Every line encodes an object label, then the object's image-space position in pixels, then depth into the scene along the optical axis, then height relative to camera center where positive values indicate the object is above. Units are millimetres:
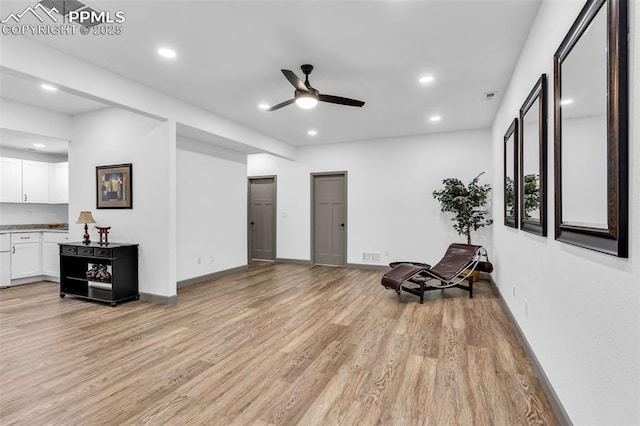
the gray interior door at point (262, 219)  7723 -144
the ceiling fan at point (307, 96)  3109 +1266
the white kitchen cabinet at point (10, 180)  5500 +624
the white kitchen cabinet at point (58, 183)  6027 +613
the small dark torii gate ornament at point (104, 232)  4504 -268
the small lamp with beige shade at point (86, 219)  4477 -73
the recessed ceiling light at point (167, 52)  2969 +1591
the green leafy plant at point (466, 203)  5441 +170
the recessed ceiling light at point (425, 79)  3557 +1580
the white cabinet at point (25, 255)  5264 -710
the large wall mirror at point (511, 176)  3145 +414
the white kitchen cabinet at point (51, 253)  5504 -701
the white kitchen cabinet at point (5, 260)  5102 -761
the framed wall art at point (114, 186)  4457 +413
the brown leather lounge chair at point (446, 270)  4312 -857
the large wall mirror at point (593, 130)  1151 +372
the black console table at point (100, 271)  4152 -817
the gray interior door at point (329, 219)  7000 -138
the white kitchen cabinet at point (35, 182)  5801 +633
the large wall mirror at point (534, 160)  2172 +414
